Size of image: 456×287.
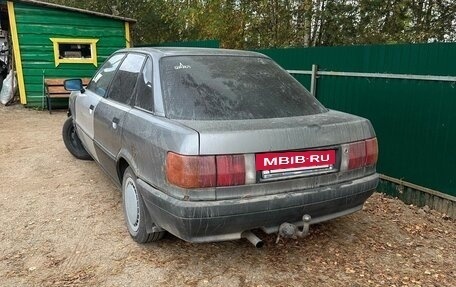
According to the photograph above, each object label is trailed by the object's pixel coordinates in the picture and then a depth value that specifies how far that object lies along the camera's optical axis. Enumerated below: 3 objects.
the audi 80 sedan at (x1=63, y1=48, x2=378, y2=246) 2.33
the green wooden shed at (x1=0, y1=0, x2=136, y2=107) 10.09
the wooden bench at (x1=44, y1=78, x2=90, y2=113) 10.15
